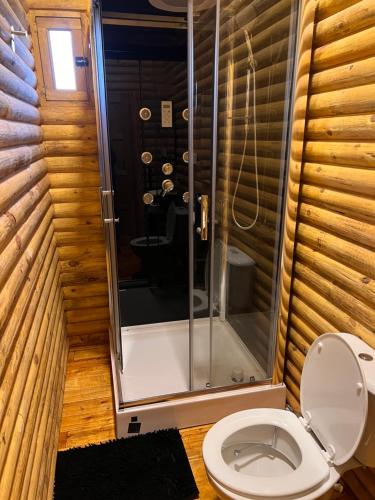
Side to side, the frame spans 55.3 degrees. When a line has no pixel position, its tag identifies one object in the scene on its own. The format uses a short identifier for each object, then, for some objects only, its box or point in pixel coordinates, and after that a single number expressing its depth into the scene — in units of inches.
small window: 91.9
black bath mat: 69.4
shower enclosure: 77.0
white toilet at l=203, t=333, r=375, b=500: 52.5
